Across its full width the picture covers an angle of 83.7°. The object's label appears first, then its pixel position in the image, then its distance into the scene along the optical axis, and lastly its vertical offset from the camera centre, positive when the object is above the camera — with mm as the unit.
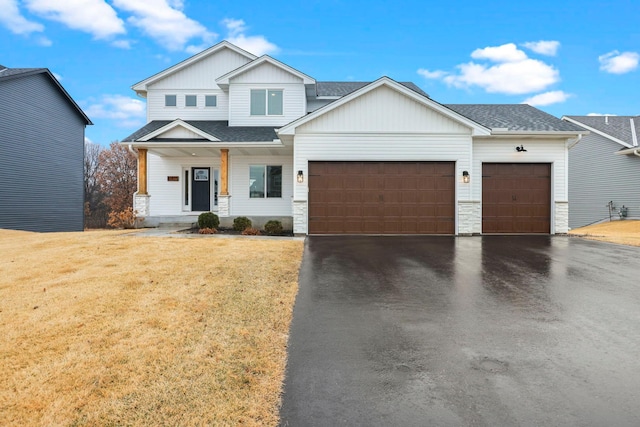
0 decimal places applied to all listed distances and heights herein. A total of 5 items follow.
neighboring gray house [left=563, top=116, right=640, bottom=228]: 20344 +1944
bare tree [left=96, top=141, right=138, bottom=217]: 39094 +3519
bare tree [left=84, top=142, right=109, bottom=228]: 38472 +1325
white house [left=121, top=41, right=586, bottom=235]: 13477 +1551
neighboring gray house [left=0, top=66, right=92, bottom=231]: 17156 +2766
